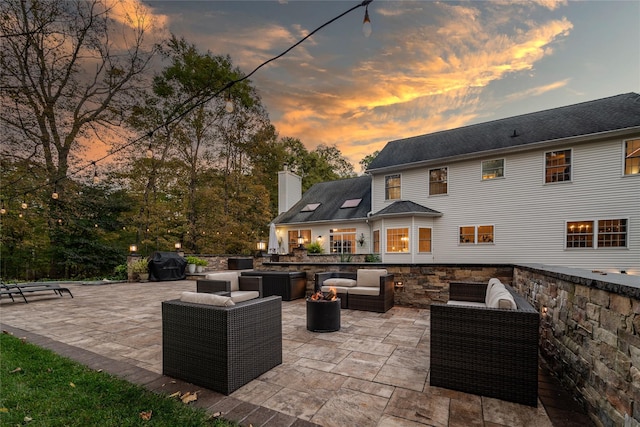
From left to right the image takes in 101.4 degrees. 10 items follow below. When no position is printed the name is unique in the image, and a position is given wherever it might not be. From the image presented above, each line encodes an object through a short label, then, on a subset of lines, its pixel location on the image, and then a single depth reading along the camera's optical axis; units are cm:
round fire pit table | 396
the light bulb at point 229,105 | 441
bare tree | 933
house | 838
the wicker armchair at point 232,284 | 481
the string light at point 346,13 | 266
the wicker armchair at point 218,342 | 227
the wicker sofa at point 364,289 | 506
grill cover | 1059
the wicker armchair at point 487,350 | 213
